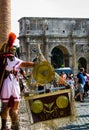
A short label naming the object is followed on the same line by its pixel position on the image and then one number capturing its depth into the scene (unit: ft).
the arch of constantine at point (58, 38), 170.60
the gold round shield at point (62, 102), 22.89
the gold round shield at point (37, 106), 22.49
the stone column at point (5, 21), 35.38
